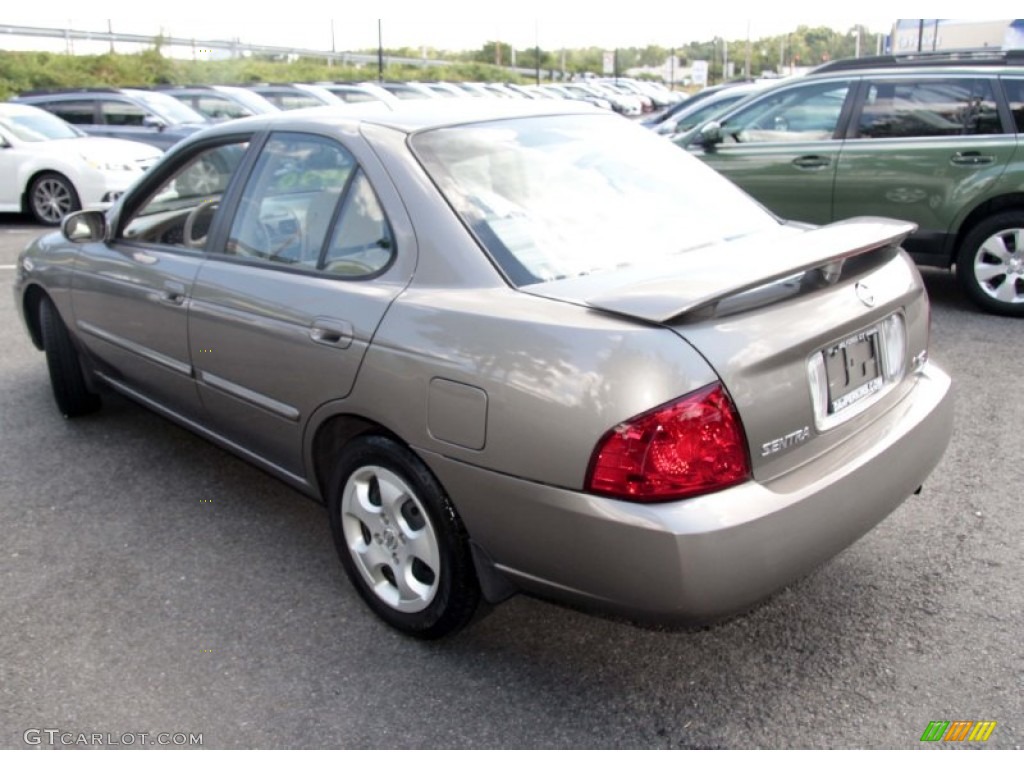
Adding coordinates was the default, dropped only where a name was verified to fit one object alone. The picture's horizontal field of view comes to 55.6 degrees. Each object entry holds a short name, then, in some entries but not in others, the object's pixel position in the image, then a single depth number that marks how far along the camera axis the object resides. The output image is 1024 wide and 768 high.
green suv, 6.55
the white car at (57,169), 11.75
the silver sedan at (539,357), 2.33
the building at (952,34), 31.50
